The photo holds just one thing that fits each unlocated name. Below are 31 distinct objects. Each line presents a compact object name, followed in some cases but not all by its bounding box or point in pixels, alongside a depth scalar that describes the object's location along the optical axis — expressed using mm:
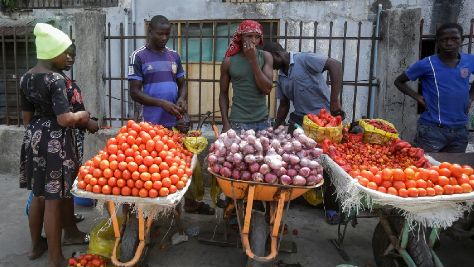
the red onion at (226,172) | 2881
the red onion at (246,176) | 2844
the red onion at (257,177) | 2811
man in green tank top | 3878
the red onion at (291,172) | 2833
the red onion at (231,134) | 3135
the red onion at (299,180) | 2792
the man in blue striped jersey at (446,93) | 4223
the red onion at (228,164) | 2900
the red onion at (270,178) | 2803
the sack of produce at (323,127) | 3762
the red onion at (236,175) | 2871
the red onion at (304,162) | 2848
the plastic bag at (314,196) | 4387
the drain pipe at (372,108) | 5876
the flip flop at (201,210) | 4863
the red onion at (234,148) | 2918
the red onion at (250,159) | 2824
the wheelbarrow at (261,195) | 2846
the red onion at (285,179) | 2795
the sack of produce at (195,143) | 3693
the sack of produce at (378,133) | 3904
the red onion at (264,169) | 2799
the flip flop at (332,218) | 4652
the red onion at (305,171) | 2805
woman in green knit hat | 3182
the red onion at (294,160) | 2847
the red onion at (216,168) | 2959
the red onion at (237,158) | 2850
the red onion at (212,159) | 2963
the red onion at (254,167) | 2836
